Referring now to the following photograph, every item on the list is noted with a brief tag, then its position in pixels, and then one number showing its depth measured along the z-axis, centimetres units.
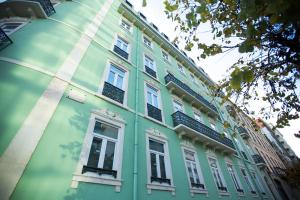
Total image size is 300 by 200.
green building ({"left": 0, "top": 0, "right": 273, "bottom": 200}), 481
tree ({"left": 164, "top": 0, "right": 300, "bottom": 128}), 276
